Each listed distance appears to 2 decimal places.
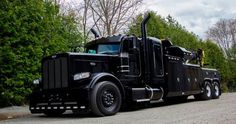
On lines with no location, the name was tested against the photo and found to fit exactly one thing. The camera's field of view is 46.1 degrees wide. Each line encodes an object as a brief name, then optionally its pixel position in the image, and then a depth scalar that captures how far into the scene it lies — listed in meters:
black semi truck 8.45
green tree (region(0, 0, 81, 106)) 10.84
